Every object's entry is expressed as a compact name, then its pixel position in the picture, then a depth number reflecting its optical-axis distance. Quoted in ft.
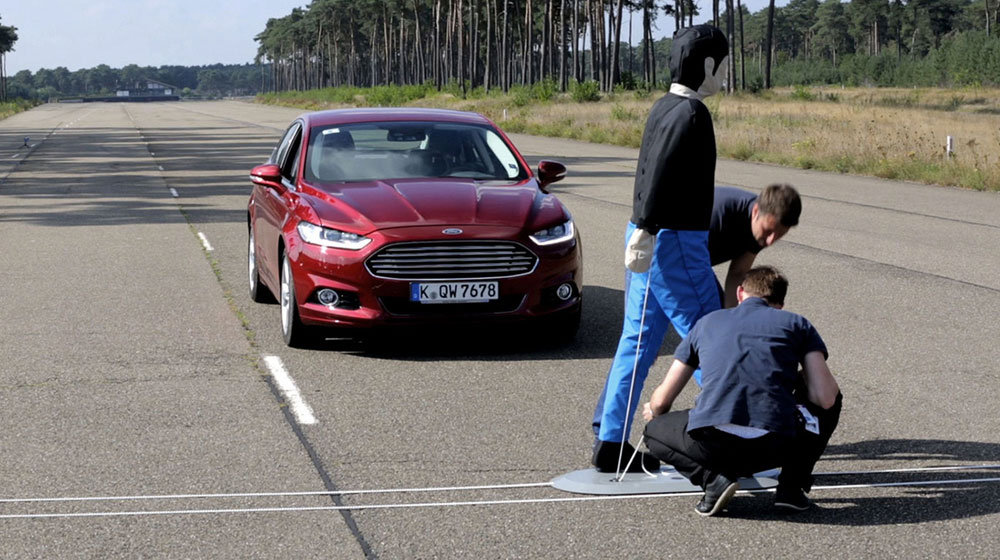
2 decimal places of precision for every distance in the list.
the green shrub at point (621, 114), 154.10
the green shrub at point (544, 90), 221.78
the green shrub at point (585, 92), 221.25
